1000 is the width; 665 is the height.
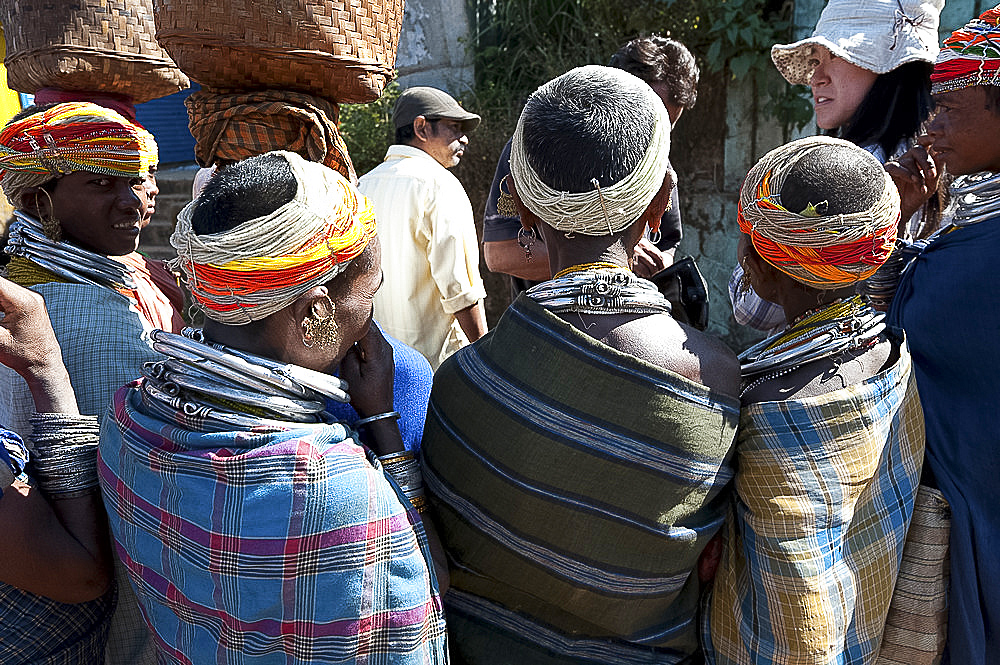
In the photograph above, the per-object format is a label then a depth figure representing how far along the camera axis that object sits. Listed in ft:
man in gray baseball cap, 12.83
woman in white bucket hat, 9.87
